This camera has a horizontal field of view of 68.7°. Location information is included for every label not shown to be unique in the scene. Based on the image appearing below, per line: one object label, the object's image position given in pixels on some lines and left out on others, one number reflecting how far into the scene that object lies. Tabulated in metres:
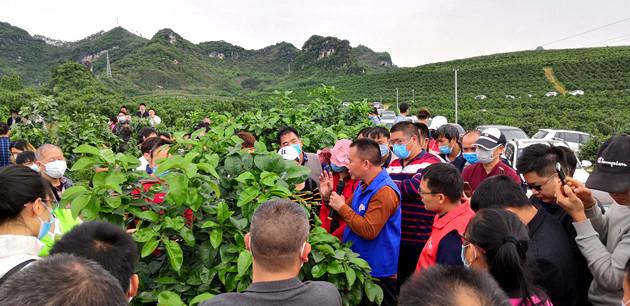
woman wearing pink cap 3.65
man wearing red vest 2.59
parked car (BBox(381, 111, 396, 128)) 20.47
